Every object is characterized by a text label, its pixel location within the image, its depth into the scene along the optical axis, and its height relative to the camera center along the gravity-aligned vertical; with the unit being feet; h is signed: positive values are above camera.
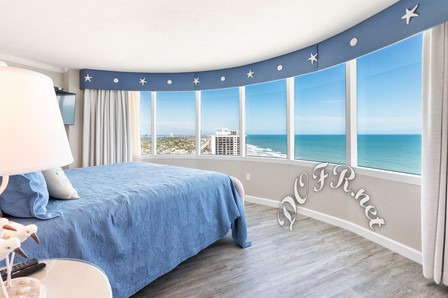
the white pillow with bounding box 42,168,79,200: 5.09 -1.00
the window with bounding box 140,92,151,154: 15.58 +0.92
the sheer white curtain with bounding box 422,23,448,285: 5.70 -0.44
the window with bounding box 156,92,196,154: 15.34 +1.11
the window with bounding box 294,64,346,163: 10.16 +1.08
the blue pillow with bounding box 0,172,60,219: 4.10 -1.02
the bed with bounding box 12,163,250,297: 4.36 -1.84
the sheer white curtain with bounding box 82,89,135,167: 13.59 +0.76
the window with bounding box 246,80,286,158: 12.59 +1.10
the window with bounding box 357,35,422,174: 7.51 +1.08
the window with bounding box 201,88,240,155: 14.21 +1.10
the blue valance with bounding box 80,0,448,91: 6.29 +3.38
